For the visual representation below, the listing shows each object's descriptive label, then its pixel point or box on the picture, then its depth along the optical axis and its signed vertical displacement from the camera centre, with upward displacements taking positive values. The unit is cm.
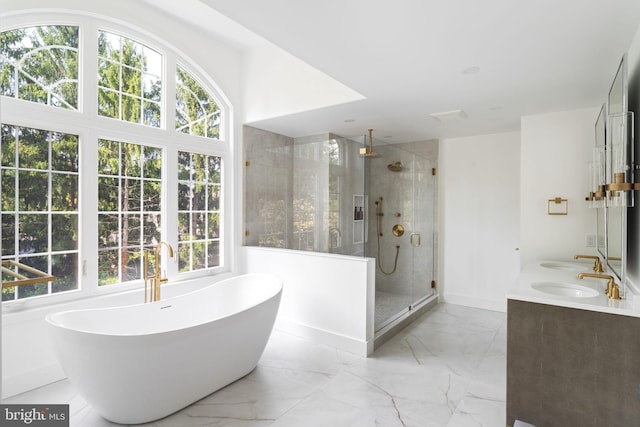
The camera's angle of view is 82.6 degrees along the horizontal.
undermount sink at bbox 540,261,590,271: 315 -46
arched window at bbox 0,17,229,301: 276 +51
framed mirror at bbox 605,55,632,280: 211 +25
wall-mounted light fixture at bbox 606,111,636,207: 209 +33
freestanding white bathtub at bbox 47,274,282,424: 215 -91
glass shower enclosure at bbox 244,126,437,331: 382 +12
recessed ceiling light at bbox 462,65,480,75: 258 +103
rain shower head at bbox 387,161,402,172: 453 +60
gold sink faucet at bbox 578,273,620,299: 211 -45
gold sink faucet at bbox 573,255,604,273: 283 -42
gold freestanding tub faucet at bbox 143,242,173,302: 325 -58
